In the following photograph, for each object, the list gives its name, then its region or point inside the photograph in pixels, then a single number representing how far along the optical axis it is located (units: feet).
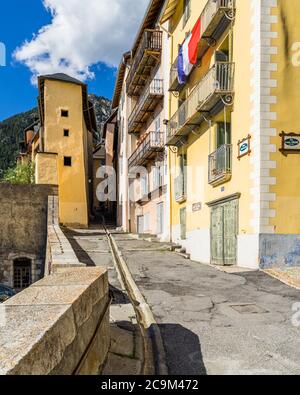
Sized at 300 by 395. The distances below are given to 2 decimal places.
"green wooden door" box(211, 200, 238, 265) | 41.93
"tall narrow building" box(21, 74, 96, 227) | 108.17
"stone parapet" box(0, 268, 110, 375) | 7.63
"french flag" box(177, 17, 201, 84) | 50.36
